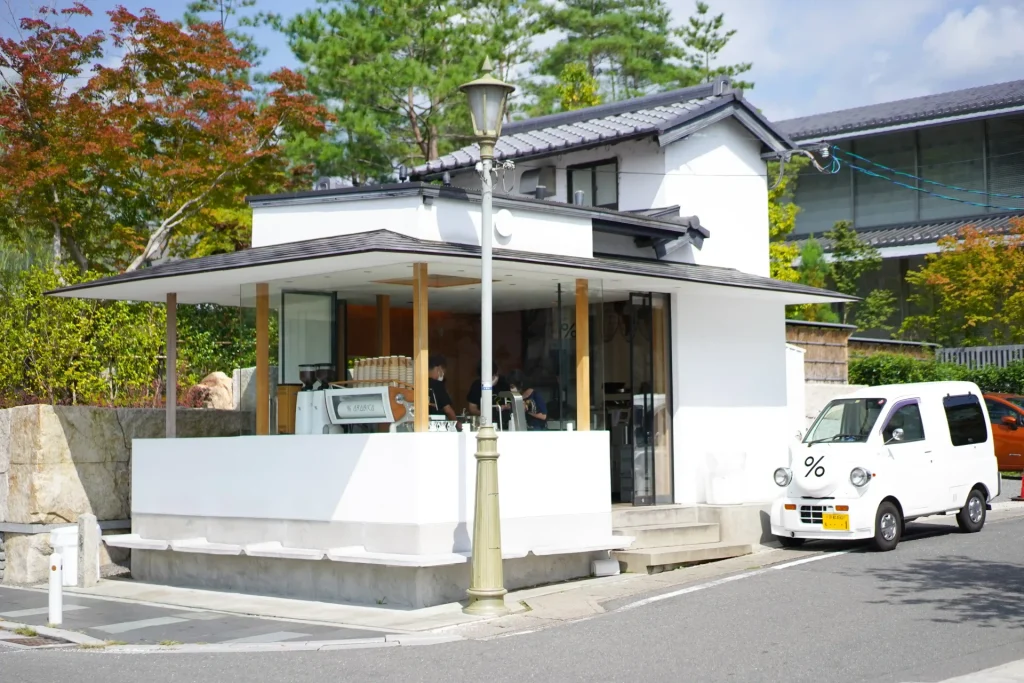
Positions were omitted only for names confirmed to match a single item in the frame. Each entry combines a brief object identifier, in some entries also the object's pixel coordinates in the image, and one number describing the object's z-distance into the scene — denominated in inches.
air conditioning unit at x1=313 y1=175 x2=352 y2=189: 620.7
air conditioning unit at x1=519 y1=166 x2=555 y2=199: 782.5
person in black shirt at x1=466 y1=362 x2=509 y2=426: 580.4
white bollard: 470.9
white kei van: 597.6
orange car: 921.5
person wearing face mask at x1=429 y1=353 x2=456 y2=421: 557.9
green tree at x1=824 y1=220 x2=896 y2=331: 1222.3
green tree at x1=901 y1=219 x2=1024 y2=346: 1087.0
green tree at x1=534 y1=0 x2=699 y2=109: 1555.1
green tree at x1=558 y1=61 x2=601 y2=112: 1274.1
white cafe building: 515.8
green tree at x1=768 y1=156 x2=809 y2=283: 1157.7
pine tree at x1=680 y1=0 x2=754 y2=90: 1520.7
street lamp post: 468.1
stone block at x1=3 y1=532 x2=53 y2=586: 624.7
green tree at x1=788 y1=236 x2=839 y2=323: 1152.2
